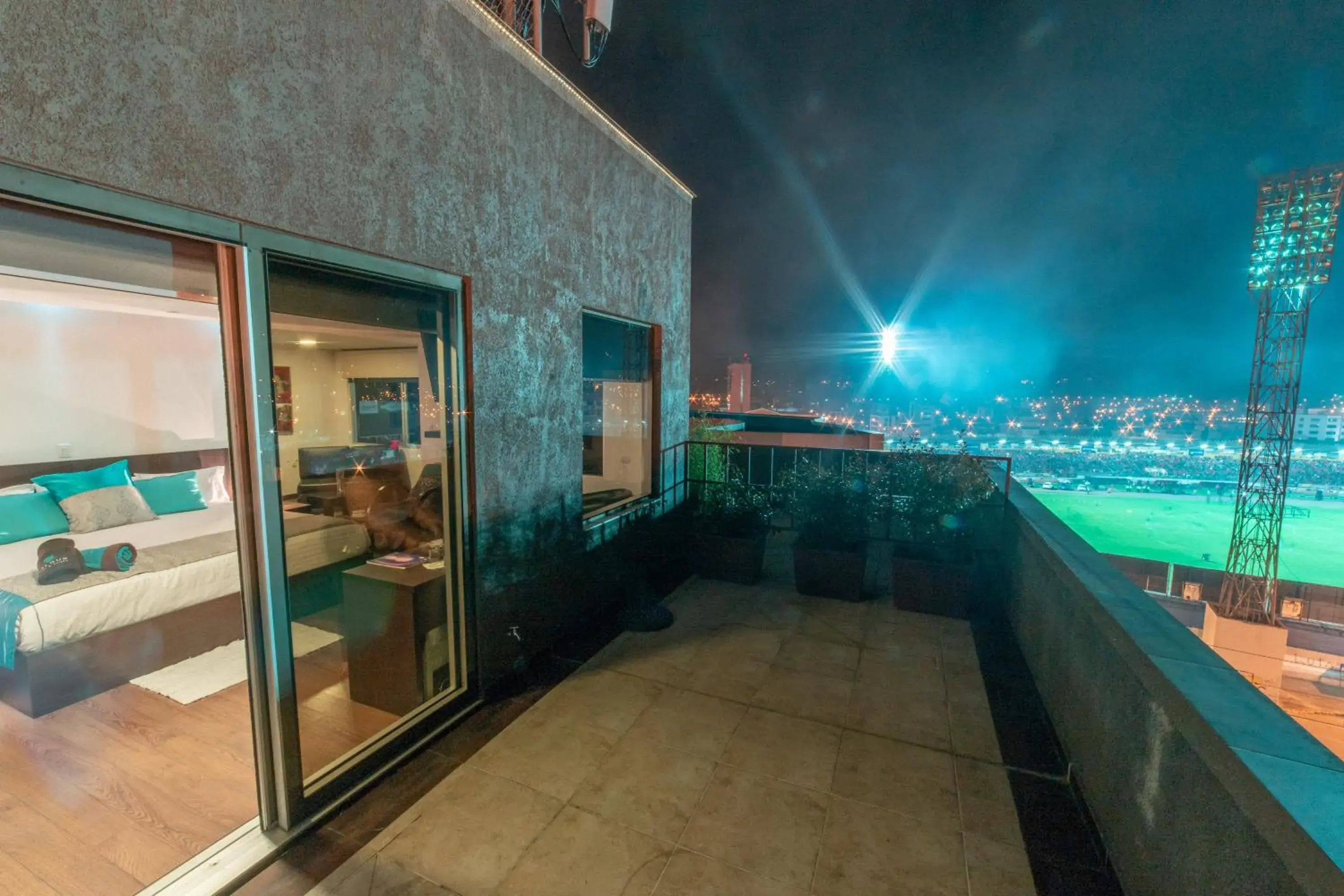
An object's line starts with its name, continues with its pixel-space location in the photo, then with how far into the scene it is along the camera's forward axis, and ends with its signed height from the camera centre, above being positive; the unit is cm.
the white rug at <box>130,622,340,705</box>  273 -160
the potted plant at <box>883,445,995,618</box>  381 -96
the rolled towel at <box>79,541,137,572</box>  286 -91
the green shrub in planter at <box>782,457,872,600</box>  414 -108
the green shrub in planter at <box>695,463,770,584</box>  452 -115
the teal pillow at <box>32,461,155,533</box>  379 -77
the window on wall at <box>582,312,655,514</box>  371 -3
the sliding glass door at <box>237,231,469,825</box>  176 -84
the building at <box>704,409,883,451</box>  915 -45
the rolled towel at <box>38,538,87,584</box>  269 -89
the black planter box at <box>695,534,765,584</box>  450 -137
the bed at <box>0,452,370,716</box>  249 -119
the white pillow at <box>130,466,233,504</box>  489 -82
